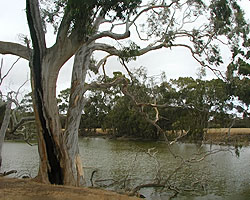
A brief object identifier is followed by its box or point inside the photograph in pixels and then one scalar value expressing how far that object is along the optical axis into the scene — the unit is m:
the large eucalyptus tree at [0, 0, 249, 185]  5.04
